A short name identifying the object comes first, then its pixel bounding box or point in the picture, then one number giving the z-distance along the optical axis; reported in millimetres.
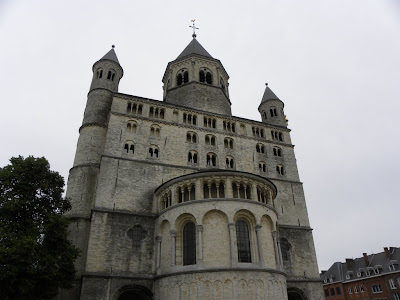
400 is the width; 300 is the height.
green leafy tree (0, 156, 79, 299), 15352
